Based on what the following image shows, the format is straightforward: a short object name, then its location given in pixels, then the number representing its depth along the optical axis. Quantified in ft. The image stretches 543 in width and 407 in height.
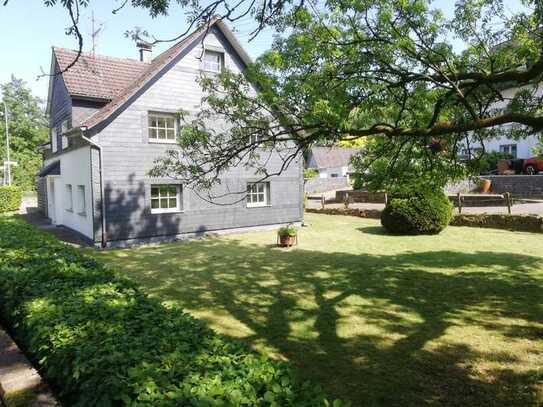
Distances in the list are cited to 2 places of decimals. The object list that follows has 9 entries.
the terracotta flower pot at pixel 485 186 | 93.71
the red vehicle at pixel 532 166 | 95.52
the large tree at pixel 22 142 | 173.47
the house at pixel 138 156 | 51.29
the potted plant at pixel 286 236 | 50.14
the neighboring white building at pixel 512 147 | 104.29
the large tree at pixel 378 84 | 22.91
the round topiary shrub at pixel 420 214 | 55.88
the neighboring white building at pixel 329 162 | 194.80
